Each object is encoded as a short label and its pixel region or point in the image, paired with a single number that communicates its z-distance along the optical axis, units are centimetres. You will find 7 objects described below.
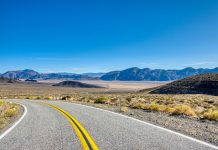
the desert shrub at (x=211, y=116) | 926
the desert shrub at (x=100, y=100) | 1993
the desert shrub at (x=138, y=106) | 1421
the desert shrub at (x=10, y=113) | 1129
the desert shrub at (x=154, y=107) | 1278
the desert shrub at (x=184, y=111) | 1081
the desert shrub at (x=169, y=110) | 1193
